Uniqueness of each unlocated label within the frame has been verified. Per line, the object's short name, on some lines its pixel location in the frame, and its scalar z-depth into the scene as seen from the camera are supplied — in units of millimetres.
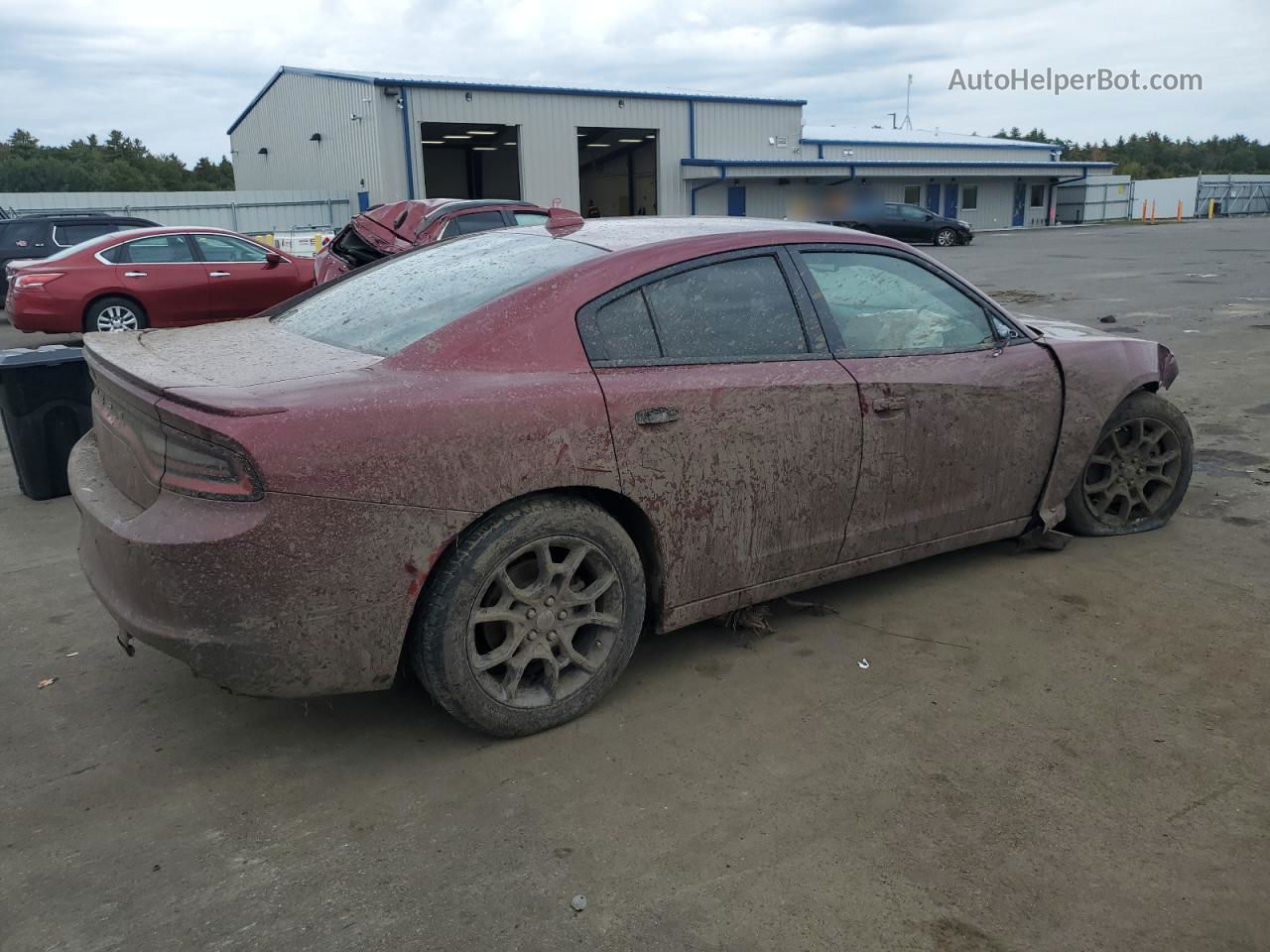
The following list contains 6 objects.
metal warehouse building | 30672
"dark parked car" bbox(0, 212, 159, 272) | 15484
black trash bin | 5680
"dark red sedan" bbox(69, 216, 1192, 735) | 2666
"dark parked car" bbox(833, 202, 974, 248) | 33125
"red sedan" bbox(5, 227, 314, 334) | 11602
